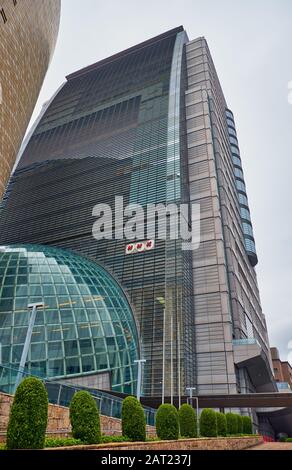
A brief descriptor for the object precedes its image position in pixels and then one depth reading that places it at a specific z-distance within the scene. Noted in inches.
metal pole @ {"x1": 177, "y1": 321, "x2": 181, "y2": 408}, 1315.7
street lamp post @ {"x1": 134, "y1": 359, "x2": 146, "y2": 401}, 1093.1
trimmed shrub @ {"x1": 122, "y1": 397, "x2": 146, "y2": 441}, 656.4
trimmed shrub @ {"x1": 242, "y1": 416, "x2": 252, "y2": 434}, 1297.1
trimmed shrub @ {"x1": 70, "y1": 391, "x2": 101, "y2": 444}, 548.3
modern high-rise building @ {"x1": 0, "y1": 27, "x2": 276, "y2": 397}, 1540.4
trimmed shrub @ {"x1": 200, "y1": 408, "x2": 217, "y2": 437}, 920.9
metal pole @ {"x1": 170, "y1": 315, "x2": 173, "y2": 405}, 1328.5
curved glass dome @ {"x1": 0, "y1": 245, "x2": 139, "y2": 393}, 1179.3
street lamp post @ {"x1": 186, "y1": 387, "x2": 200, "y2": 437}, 1273.4
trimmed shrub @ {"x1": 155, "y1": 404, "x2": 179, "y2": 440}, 746.2
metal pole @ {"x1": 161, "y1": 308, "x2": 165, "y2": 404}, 1359.3
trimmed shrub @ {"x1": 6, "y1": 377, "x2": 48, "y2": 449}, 426.3
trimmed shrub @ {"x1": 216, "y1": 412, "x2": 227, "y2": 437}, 1002.0
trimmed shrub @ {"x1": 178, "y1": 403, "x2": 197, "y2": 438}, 858.8
